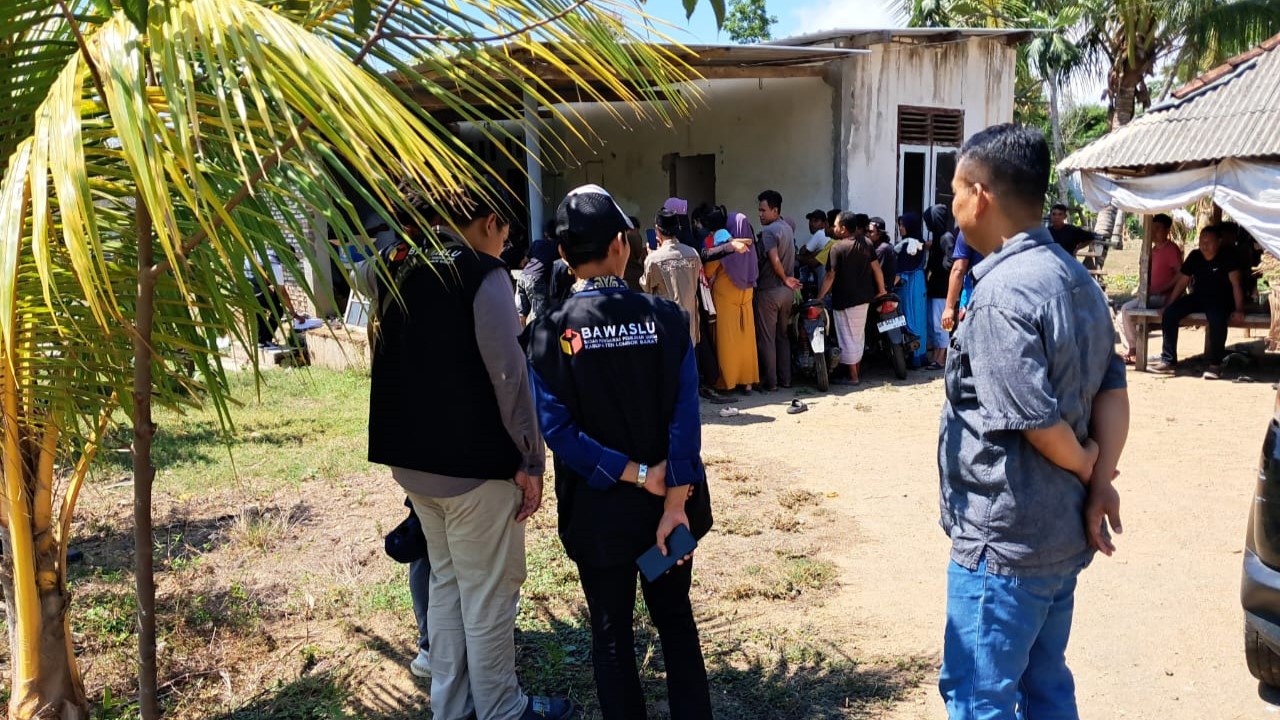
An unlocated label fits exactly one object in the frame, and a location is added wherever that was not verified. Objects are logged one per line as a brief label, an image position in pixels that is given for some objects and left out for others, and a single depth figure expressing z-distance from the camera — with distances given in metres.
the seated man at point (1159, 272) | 9.97
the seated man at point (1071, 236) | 9.60
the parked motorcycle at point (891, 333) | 9.43
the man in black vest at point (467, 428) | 2.81
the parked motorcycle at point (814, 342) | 9.05
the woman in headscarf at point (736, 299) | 8.66
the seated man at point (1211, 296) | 9.59
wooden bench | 9.48
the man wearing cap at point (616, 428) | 2.59
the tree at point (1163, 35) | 19.05
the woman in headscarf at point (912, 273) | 9.70
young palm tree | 1.49
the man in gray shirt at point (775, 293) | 8.84
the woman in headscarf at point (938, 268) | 9.97
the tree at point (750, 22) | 32.91
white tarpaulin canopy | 8.38
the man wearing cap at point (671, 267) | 7.86
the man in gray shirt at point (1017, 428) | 2.09
